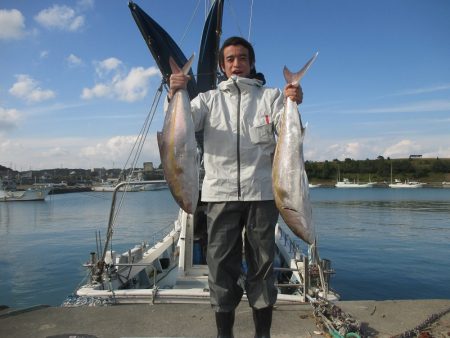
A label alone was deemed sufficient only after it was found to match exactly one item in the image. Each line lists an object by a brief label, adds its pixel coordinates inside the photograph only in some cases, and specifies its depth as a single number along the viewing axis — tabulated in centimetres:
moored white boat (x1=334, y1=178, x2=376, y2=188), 9881
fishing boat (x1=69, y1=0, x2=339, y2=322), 482
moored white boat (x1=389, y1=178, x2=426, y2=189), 8994
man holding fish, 269
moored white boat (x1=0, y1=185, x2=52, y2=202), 6525
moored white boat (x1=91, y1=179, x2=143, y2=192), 9171
